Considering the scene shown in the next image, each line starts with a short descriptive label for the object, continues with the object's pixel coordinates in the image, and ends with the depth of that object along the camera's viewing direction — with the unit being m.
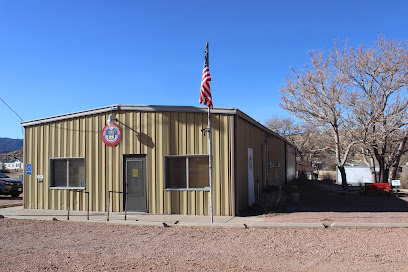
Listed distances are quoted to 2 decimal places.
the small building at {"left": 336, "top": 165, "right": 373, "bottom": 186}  34.31
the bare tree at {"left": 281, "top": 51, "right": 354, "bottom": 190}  19.59
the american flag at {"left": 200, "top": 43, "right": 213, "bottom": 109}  9.93
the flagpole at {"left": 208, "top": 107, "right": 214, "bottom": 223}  10.04
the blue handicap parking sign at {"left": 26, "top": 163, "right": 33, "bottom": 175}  13.55
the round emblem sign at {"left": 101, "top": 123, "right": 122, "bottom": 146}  11.94
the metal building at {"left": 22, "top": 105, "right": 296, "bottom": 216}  11.02
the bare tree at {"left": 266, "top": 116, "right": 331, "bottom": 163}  40.50
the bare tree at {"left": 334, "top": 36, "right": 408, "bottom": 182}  19.16
